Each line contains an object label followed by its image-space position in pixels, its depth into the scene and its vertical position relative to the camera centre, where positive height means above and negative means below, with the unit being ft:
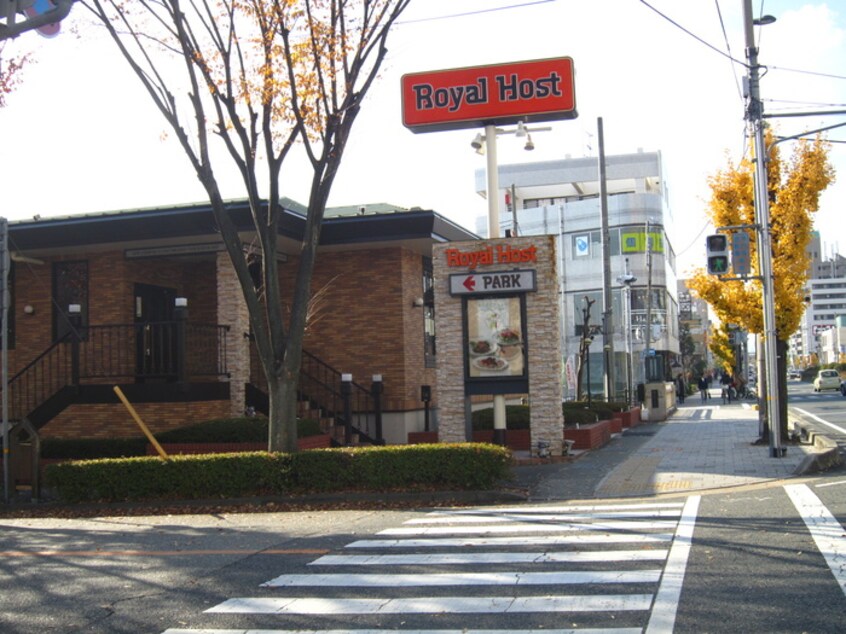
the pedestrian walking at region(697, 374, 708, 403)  178.64 -8.67
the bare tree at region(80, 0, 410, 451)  45.52 +12.33
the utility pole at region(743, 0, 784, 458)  55.77 +6.85
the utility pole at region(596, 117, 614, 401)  104.32 +6.50
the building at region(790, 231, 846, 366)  543.80 +16.66
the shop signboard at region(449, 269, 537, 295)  57.98 +4.38
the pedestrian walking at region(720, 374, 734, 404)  161.07 -7.95
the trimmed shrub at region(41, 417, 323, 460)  54.03 -4.73
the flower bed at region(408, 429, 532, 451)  63.41 -6.05
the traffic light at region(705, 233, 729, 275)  56.18 +5.61
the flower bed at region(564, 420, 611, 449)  64.90 -6.36
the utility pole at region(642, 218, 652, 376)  144.23 +3.09
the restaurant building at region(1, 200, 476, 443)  61.00 +3.29
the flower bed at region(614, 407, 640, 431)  92.89 -7.65
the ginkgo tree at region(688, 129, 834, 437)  63.46 +8.69
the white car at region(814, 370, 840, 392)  191.31 -8.48
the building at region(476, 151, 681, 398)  208.74 +23.08
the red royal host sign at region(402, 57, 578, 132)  58.03 +16.59
